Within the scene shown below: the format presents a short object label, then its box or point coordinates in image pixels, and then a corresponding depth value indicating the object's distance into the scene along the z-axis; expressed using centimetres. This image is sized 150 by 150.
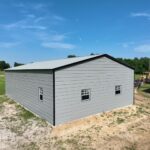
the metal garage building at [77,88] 1111
